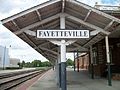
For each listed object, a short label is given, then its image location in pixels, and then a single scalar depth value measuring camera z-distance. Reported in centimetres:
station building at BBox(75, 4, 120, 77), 1105
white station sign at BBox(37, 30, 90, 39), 409
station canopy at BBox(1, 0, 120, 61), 442
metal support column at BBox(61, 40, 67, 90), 425
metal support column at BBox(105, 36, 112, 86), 721
